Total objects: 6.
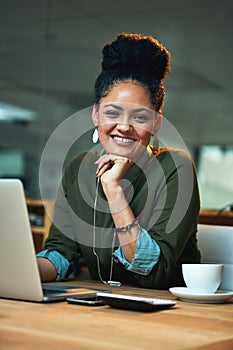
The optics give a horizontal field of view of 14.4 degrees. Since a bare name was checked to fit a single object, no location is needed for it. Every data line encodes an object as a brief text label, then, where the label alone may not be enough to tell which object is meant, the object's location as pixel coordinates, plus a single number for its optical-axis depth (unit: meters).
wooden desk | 1.29
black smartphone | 1.60
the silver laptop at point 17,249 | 1.55
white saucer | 1.68
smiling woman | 1.91
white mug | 1.71
